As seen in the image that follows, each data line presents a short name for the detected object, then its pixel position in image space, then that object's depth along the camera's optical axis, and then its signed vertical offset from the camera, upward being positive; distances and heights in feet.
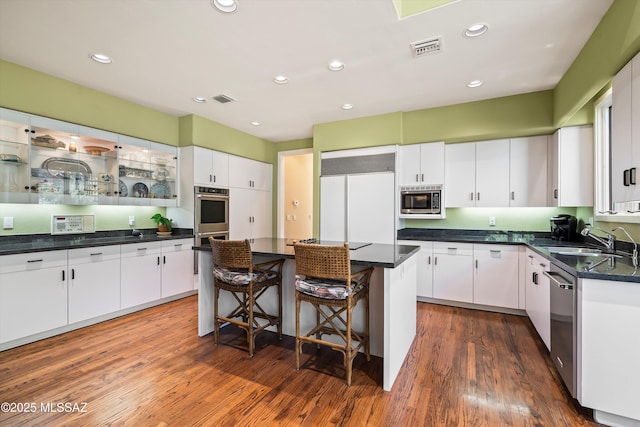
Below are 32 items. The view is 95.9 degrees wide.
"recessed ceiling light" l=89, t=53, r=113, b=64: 8.84 +4.83
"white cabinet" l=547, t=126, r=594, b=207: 10.37 +1.70
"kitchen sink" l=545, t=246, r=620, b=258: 8.03 -1.16
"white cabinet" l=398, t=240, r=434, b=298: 13.05 -2.57
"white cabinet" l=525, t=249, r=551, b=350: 8.23 -2.63
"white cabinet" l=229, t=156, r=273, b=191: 16.49 +2.40
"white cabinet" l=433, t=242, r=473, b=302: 12.30 -2.57
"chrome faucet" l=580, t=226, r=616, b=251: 8.43 -0.88
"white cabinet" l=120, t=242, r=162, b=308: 11.45 -2.52
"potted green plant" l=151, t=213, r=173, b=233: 13.74 -0.50
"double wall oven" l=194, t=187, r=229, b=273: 14.20 -0.07
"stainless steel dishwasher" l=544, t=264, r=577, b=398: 5.95 -2.51
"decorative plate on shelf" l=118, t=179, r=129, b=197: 12.22 +1.02
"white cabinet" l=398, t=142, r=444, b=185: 13.53 +2.33
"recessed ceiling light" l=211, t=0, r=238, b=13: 6.48 +4.76
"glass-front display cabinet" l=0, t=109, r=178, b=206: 9.39 +1.84
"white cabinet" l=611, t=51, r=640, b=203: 6.01 +1.79
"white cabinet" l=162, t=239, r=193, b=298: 12.96 -2.53
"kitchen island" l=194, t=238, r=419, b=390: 6.70 -2.40
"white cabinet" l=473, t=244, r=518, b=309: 11.54 -2.58
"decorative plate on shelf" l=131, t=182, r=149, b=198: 12.81 +1.03
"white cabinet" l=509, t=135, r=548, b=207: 12.09 +1.73
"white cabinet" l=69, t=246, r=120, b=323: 9.94 -2.51
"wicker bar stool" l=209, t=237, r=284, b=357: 8.07 -1.87
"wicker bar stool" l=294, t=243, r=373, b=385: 6.66 -1.77
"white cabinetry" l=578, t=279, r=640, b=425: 5.31 -2.58
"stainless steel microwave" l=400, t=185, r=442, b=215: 13.41 +0.60
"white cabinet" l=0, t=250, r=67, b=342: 8.50 -2.51
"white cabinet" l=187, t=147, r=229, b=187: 14.27 +2.36
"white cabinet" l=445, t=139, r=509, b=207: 12.76 +1.76
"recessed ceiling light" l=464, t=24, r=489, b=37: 7.44 +4.80
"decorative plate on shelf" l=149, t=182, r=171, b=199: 13.46 +1.04
